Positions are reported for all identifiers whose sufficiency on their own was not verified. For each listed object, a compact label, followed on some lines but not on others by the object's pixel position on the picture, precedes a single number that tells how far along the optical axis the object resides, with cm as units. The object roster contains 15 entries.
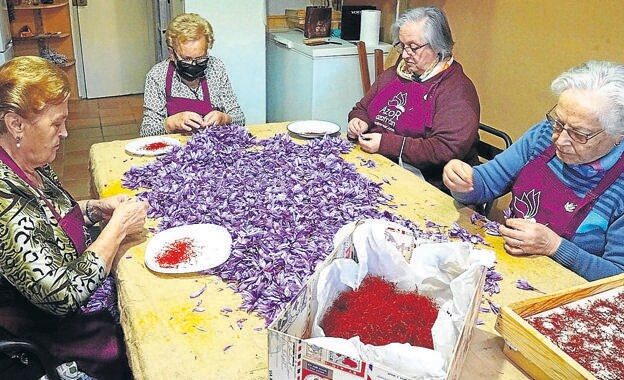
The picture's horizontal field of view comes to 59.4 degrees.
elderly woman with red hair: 132
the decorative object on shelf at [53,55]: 603
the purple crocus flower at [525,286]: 143
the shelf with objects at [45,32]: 584
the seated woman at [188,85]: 271
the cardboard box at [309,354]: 88
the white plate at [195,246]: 147
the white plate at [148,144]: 228
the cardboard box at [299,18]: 430
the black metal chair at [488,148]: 247
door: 626
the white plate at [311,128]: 254
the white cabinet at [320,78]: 383
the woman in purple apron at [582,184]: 155
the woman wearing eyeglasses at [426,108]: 240
